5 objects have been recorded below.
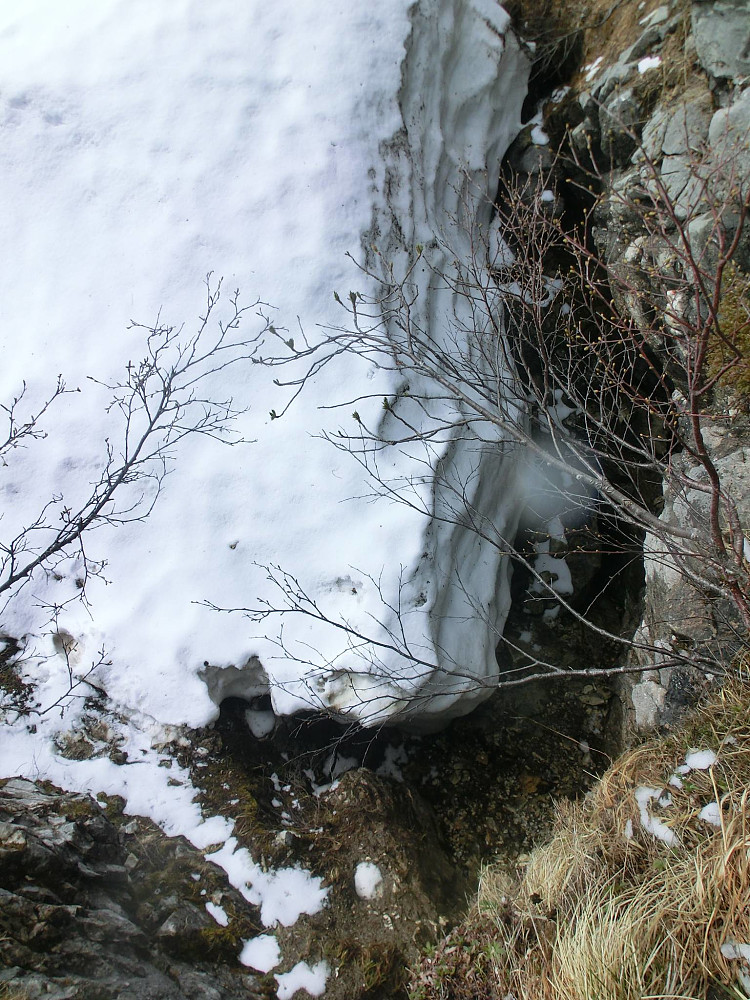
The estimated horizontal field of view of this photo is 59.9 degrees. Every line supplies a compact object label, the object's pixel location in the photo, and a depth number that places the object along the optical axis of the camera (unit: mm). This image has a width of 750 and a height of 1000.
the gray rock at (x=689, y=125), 4047
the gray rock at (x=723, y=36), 3918
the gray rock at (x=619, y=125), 4594
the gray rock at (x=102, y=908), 2631
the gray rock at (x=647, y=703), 3791
